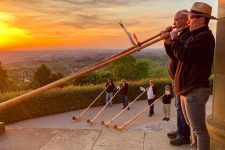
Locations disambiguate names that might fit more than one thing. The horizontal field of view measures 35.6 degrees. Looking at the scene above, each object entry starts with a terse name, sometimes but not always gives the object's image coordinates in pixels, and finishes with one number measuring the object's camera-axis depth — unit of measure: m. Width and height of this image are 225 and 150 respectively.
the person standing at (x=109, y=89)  16.55
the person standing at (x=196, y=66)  3.80
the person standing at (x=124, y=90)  15.70
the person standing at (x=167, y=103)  12.64
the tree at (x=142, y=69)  42.25
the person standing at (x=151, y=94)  13.46
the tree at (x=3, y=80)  40.47
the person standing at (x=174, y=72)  4.40
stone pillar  4.95
